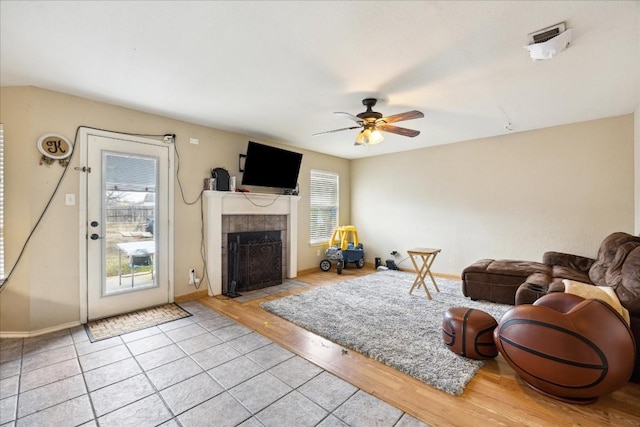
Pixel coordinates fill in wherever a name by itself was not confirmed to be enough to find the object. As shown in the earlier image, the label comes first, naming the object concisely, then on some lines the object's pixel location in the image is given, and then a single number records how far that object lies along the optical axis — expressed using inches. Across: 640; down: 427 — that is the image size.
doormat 114.0
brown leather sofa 90.9
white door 124.9
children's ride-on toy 222.8
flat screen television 171.2
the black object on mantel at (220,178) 162.9
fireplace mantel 161.6
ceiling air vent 74.3
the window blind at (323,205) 232.4
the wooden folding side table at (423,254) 155.6
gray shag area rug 88.0
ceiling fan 117.0
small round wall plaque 112.7
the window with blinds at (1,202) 108.4
